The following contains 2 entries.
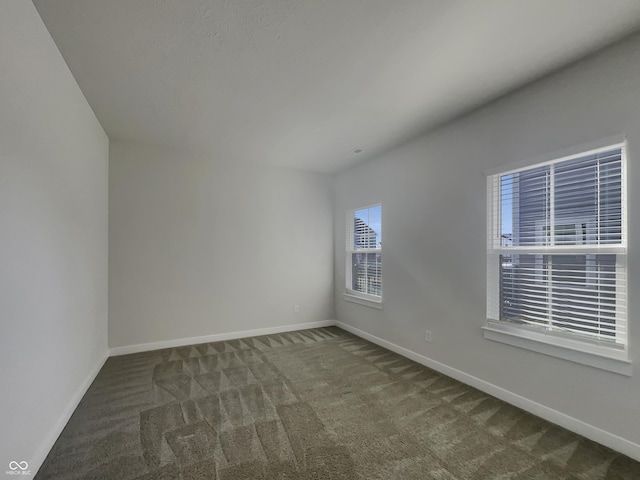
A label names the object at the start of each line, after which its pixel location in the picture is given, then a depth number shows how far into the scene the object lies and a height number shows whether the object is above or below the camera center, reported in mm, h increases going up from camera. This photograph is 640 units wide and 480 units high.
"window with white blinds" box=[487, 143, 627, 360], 1896 -74
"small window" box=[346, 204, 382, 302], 4074 -206
